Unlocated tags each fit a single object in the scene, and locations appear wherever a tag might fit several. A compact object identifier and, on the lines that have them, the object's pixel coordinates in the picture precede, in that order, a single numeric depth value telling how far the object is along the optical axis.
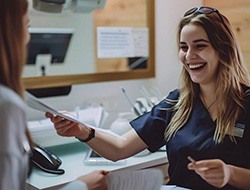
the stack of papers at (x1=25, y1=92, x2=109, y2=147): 1.66
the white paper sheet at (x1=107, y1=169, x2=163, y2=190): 1.13
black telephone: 1.48
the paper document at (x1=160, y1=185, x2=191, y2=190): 1.37
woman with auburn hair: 0.72
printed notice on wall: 2.11
